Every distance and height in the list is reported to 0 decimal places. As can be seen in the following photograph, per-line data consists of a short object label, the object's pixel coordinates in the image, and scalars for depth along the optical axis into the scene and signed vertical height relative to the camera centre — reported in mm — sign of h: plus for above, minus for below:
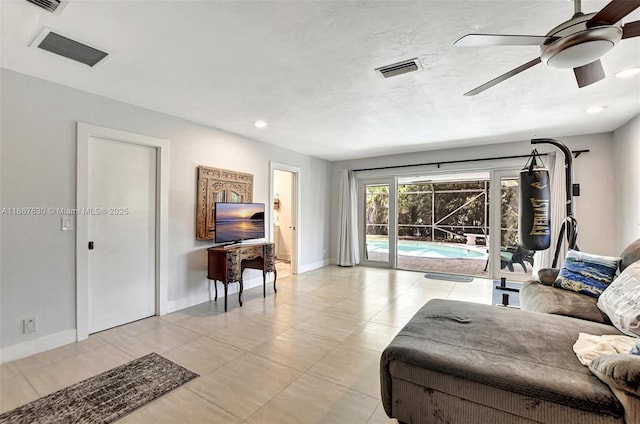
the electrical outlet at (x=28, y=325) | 2514 -994
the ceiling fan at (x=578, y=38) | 1337 +893
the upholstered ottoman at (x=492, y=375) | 1199 -755
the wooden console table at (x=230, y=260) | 3730 -646
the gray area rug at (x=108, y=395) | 1789 -1272
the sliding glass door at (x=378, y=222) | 6441 -212
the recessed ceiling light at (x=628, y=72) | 2467 +1232
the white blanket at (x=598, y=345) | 1424 -711
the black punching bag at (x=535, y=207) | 3506 +67
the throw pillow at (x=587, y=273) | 2479 -559
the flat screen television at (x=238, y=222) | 3938 -127
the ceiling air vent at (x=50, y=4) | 1638 +1220
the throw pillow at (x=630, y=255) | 2363 -367
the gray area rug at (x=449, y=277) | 5312 -1252
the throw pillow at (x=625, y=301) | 1746 -609
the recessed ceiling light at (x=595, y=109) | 3375 +1243
